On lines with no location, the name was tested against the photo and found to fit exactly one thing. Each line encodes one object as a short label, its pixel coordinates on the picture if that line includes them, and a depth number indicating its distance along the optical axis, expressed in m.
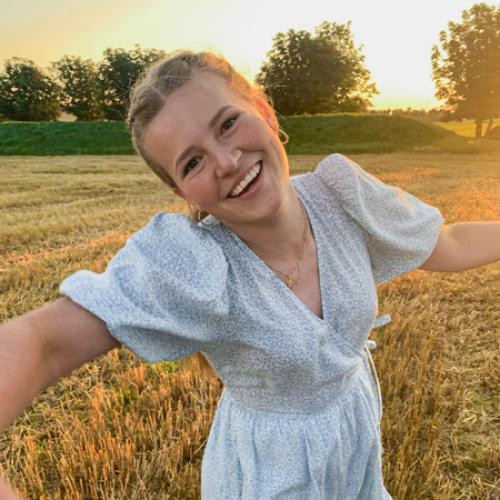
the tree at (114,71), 47.88
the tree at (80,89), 48.69
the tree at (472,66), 26.58
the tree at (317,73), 38.19
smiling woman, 0.95
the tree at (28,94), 48.12
